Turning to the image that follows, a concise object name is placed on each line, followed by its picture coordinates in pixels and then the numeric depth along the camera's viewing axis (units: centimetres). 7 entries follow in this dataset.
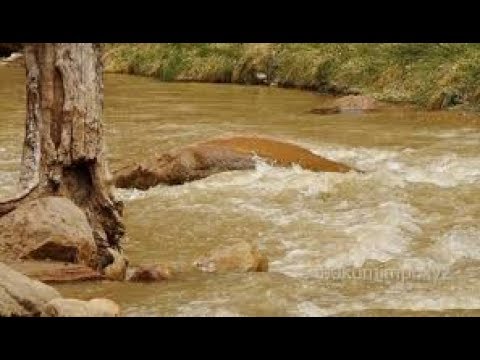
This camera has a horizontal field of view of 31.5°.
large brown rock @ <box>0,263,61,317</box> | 512
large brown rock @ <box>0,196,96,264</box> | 670
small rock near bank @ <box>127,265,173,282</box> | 660
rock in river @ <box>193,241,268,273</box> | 692
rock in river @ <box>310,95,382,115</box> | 1773
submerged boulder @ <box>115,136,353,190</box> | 1112
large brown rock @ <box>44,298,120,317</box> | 512
